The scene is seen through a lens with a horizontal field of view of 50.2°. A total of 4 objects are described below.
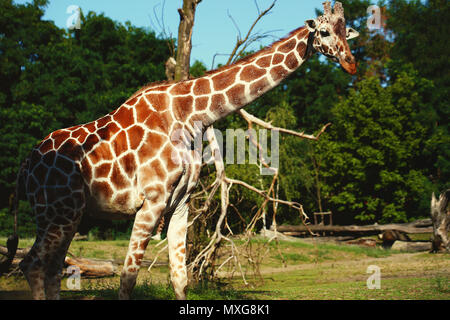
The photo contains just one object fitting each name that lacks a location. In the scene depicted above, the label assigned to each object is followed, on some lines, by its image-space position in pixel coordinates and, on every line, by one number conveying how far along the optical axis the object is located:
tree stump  18.38
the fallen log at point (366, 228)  23.95
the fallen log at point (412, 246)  21.88
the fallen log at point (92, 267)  13.63
